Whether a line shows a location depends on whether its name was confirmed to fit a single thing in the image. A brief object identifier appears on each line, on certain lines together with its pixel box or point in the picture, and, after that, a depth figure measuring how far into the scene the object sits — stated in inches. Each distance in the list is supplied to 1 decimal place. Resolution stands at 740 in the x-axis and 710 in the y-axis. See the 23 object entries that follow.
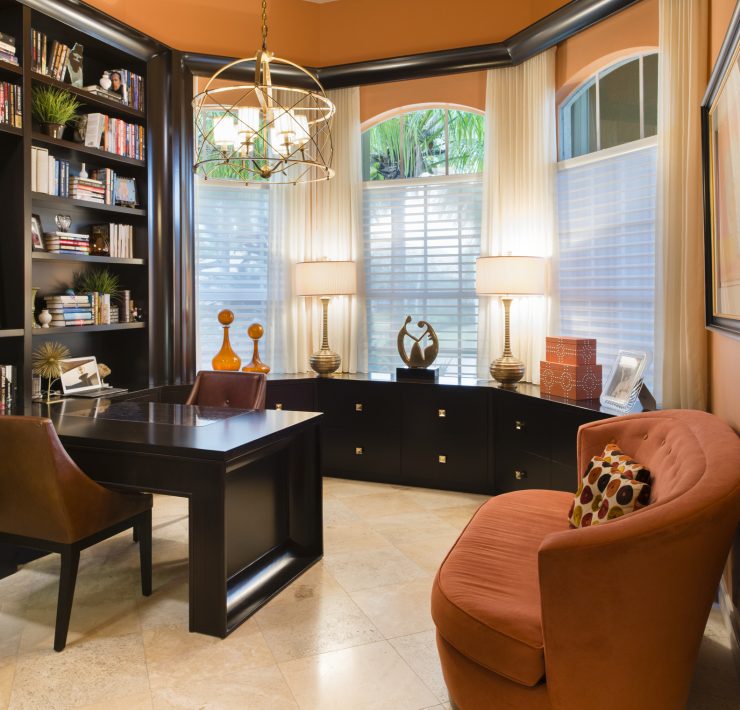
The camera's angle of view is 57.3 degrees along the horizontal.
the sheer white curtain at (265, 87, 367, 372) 205.6
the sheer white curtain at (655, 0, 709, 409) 127.1
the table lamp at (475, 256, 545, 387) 167.9
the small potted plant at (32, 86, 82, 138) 150.3
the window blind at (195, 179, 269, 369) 205.5
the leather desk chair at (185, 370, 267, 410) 152.6
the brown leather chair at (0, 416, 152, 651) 98.2
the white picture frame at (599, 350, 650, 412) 133.9
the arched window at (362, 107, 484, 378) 198.7
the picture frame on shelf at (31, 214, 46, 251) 151.3
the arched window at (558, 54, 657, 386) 153.5
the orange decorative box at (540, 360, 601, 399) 151.5
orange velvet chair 64.9
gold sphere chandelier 98.0
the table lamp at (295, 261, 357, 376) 192.5
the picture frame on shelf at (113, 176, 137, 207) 172.4
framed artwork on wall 91.8
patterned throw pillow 87.6
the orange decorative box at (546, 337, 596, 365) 151.3
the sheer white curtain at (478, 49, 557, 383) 176.6
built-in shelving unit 142.3
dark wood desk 104.3
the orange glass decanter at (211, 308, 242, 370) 181.3
